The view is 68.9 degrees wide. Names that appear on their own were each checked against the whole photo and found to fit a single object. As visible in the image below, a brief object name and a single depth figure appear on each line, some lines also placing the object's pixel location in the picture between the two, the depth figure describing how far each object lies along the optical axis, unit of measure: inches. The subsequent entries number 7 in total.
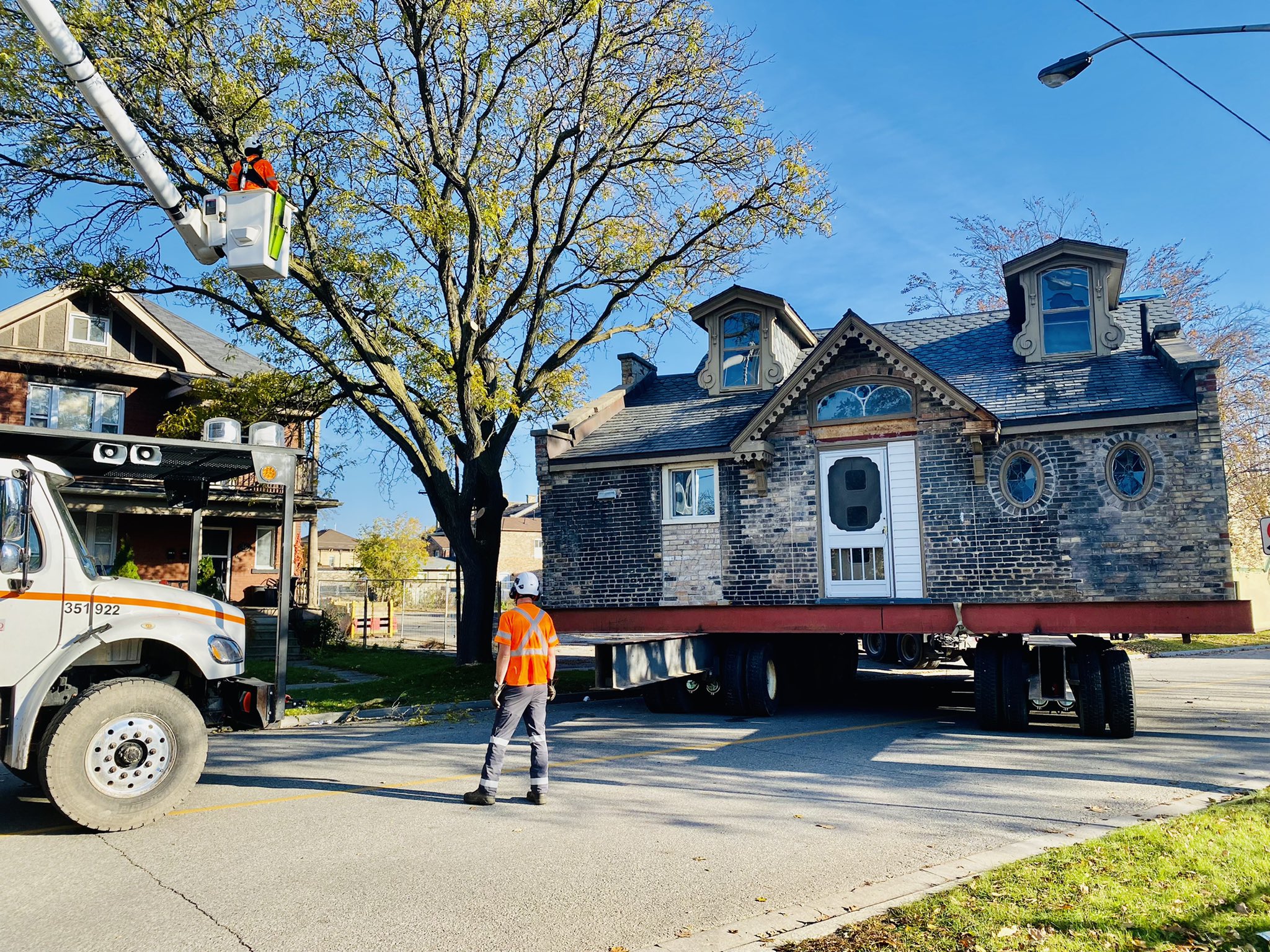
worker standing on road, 309.9
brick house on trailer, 502.3
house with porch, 984.3
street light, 378.6
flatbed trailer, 472.1
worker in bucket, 325.1
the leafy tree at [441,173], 615.2
